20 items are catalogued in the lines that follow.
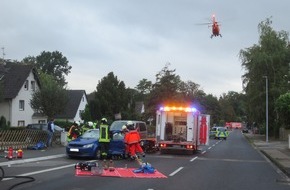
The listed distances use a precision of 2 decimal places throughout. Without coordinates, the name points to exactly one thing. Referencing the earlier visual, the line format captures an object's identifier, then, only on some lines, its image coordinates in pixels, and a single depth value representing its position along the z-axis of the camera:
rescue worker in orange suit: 17.75
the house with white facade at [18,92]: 52.78
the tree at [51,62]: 122.38
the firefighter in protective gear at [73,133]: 25.06
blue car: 21.70
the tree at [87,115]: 59.88
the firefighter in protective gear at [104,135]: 19.86
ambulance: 27.28
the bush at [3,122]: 49.11
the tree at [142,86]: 124.75
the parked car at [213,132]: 64.00
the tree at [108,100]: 61.09
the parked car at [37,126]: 37.62
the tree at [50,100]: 47.06
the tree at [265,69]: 58.12
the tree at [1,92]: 45.89
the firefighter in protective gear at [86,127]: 27.25
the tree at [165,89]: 72.94
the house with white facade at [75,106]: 71.53
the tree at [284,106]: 42.06
